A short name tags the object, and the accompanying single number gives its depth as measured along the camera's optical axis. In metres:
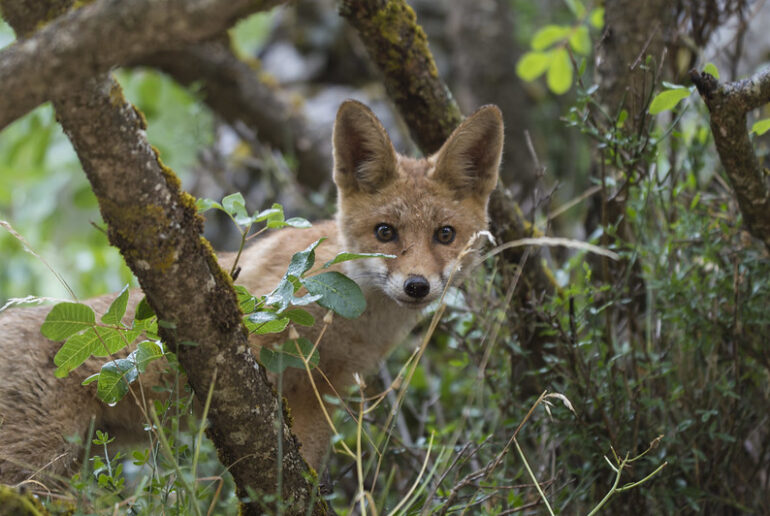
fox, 6.06
